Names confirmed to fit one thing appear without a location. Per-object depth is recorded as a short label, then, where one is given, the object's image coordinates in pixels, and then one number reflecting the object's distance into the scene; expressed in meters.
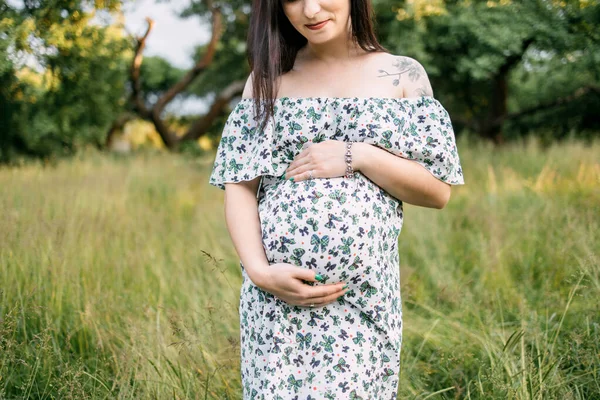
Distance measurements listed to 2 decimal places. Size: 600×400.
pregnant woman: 1.52
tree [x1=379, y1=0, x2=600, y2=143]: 7.06
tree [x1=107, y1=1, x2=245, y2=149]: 10.55
